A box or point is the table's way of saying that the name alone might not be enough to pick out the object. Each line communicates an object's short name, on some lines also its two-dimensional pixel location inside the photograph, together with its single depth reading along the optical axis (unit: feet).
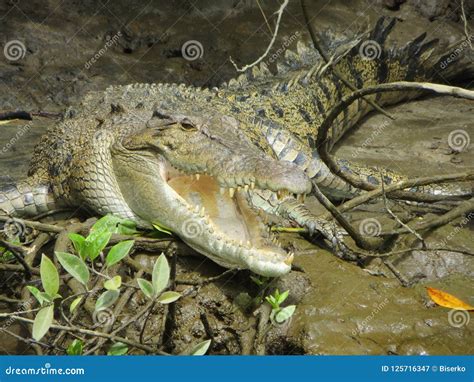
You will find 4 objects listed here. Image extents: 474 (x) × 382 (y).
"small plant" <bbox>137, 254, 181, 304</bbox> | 8.59
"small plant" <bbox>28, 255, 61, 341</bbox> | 8.34
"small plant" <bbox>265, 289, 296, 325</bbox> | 10.45
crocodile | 11.04
